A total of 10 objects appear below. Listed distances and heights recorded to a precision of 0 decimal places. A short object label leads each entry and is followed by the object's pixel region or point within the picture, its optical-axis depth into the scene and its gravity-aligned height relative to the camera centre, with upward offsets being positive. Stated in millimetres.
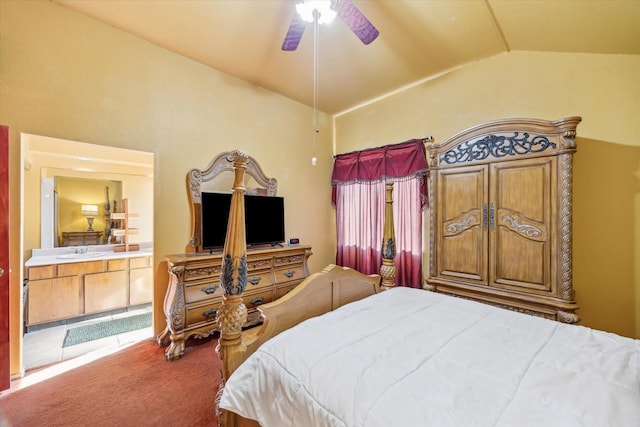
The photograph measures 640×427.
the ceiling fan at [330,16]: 1573 +1262
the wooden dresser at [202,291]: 2170 -763
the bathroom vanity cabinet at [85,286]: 2654 -855
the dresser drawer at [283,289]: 2843 -875
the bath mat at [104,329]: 2512 -1257
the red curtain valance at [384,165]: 2967 +635
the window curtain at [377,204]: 3020 +118
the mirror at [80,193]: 2955 +261
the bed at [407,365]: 750 -578
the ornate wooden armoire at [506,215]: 1867 -24
